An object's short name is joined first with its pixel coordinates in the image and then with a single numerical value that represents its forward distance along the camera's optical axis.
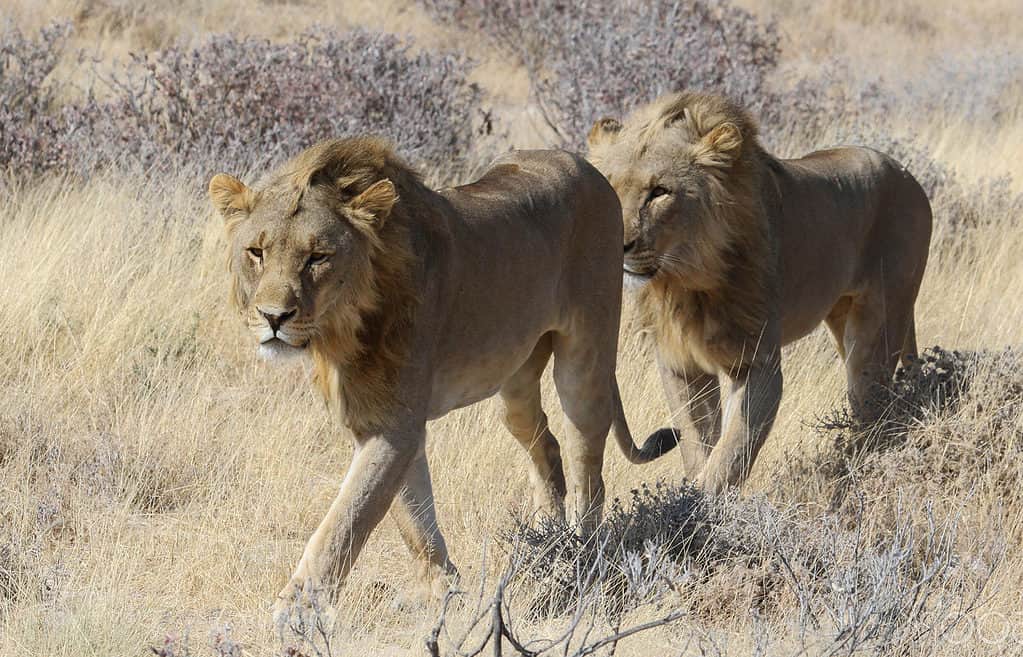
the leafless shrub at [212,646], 7.07
